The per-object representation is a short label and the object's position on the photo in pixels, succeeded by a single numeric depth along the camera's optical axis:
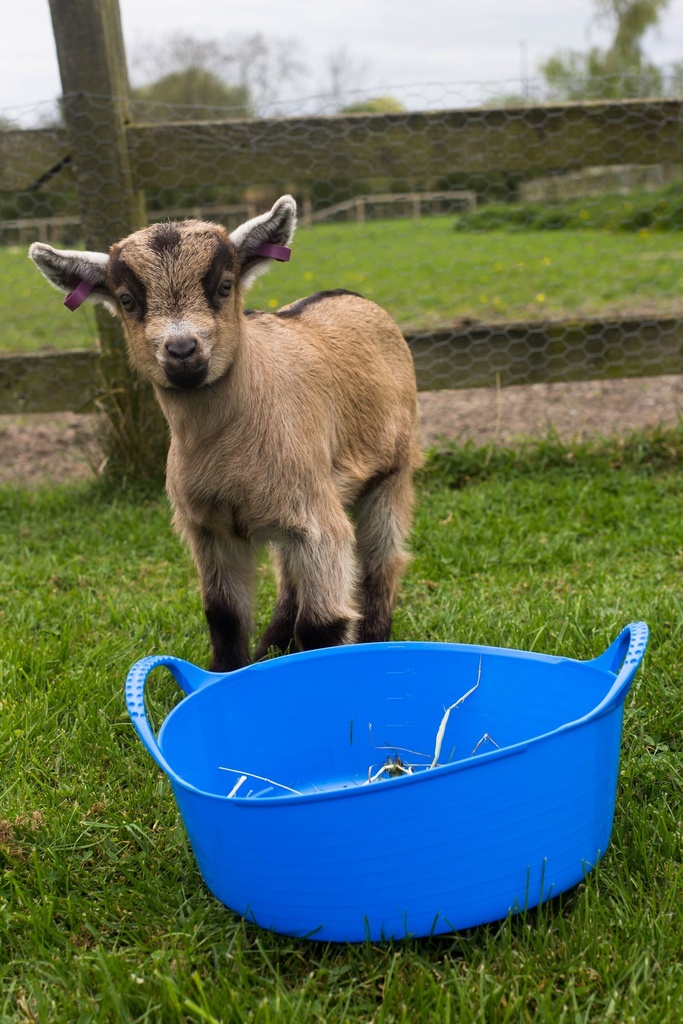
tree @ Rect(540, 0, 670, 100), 44.41
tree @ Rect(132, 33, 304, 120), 21.22
